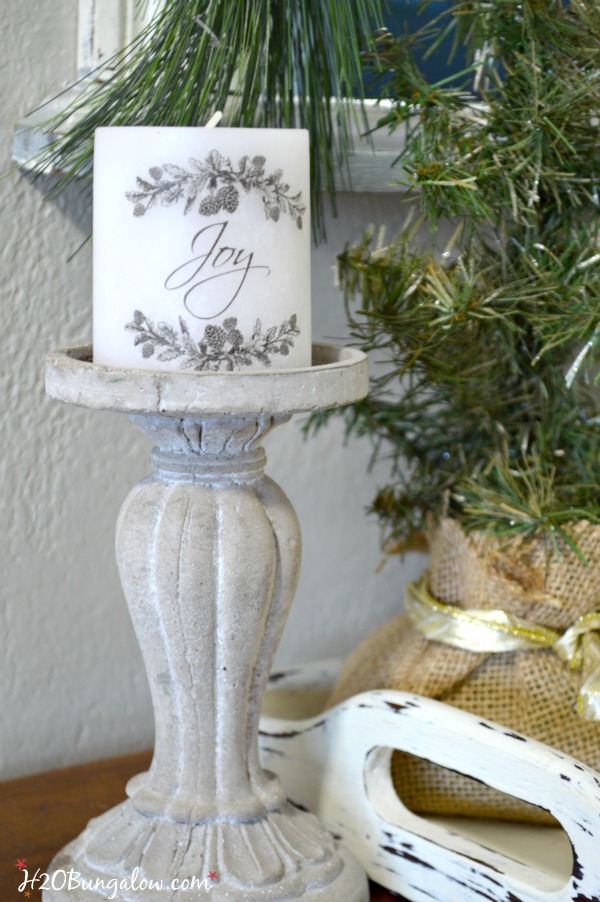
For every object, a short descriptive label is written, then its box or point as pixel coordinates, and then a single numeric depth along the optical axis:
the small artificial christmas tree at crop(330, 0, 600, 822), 0.77
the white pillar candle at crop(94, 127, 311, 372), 0.69
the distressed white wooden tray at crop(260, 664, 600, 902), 0.73
